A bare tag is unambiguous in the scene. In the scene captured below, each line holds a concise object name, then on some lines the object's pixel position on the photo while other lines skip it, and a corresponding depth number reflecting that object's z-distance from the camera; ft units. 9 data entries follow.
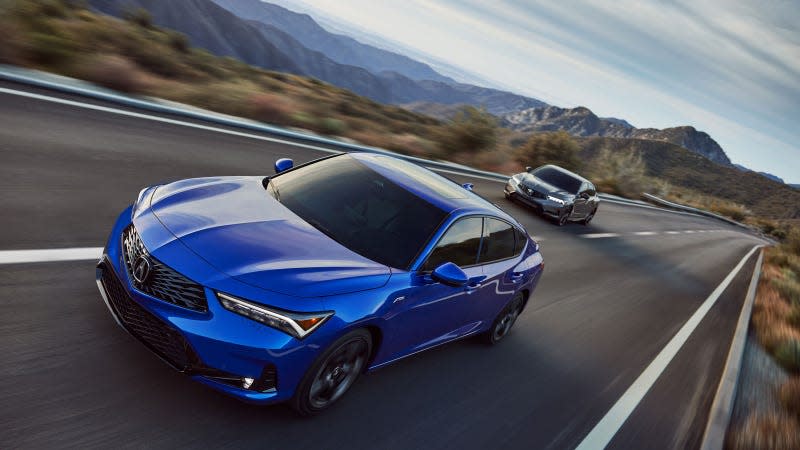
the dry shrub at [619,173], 107.45
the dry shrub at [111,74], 33.04
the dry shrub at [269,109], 43.57
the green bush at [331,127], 47.83
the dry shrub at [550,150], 84.58
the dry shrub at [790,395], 20.29
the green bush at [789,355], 25.75
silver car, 46.14
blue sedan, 10.11
